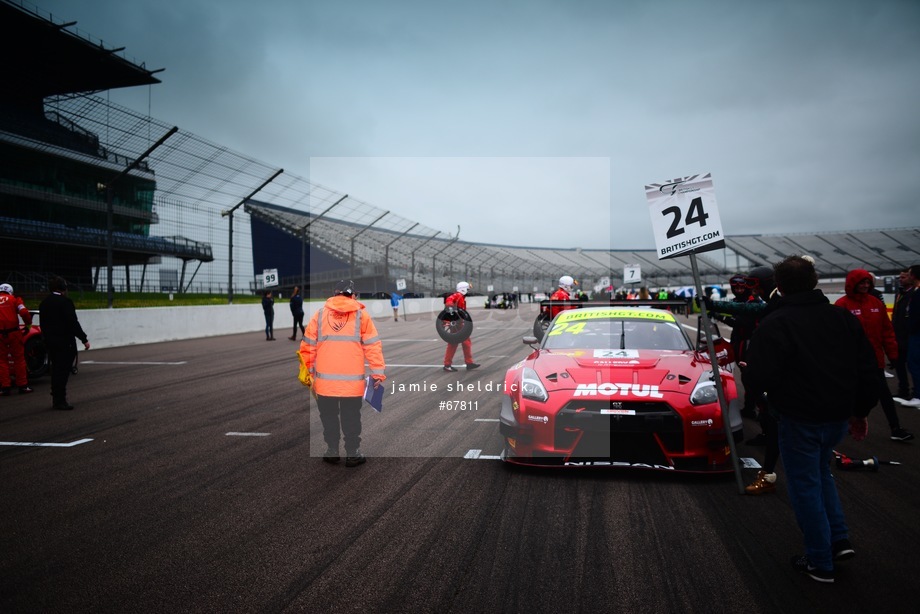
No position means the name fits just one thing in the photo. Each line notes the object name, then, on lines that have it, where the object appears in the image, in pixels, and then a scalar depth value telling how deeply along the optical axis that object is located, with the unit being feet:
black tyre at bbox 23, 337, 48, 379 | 30.76
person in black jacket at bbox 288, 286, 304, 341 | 55.57
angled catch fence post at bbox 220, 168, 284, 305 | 56.44
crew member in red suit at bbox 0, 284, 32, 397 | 26.03
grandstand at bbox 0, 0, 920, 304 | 46.39
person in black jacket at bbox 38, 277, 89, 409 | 23.50
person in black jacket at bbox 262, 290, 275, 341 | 57.41
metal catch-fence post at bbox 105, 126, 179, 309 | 45.57
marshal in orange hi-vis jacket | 15.29
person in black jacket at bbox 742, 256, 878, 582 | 9.17
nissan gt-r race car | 13.32
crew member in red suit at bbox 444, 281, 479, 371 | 33.81
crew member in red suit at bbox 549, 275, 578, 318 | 36.52
